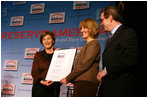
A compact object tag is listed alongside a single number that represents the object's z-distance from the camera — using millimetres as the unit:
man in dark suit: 1659
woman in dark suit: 2692
